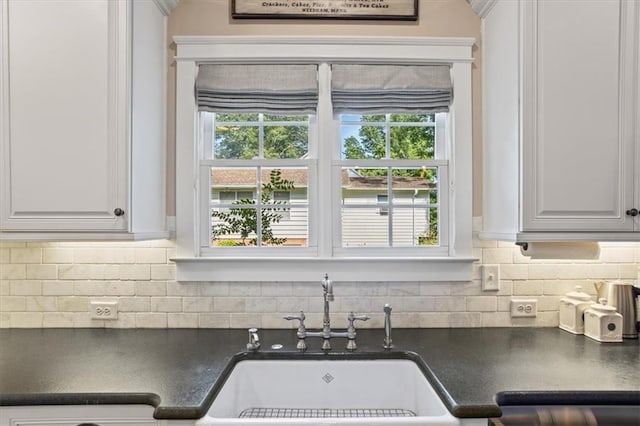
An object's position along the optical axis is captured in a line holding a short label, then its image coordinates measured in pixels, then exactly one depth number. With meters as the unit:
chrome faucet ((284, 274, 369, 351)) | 1.71
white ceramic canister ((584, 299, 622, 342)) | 1.76
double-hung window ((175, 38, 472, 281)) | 1.99
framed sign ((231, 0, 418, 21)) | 2.01
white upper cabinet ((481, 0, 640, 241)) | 1.64
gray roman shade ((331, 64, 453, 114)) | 2.01
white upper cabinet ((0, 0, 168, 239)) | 1.62
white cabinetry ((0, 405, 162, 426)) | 1.28
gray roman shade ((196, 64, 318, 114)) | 2.00
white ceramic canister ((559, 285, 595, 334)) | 1.88
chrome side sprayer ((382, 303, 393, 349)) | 1.71
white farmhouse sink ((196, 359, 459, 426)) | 1.60
